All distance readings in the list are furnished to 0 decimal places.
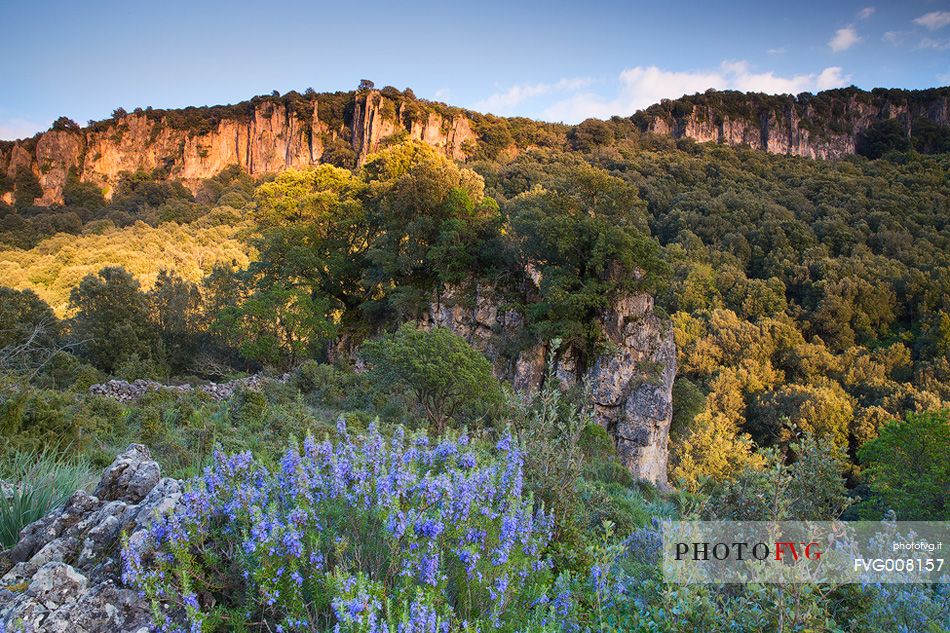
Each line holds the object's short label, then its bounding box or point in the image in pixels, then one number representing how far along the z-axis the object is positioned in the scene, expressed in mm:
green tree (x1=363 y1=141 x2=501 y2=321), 21750
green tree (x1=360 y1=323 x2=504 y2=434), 13414
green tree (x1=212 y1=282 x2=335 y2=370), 21172
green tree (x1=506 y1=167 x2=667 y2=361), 18766
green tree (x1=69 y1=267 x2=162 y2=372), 21719
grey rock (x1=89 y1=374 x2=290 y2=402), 15328
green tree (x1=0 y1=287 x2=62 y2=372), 18125
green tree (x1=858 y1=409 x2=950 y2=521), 16188
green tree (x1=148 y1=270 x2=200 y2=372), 24328
